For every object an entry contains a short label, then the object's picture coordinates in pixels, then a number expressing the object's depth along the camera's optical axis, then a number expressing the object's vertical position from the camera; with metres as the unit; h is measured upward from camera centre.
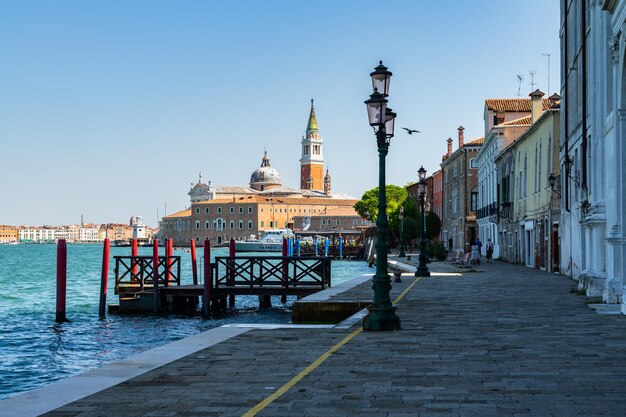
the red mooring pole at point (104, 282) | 32.09 -1.58
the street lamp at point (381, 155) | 14.40 +1.56
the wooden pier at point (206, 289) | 31.70 -1.80
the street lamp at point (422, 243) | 34.47 +0.04
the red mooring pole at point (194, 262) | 38.19 -0.94
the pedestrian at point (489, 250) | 54.42 -0.35
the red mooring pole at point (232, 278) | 33.74 -1.43
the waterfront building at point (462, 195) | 73.19 +4.44
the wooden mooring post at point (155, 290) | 32.47 -1.85
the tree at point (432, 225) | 88.50 +2.02
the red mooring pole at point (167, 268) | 34.27 -1.08
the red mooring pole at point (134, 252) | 35.08 -0.51
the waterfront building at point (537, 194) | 36.41 +2.50
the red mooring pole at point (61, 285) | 30.30 -1.58
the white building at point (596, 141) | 17.30 +2.68
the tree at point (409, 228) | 98.19 +1.83
